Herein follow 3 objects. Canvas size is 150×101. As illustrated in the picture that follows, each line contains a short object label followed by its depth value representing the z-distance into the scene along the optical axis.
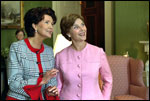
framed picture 6.36
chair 3.57
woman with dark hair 1.43
